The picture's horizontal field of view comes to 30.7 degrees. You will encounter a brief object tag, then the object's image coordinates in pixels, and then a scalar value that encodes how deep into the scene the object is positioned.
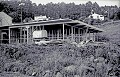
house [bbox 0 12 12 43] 26.17
